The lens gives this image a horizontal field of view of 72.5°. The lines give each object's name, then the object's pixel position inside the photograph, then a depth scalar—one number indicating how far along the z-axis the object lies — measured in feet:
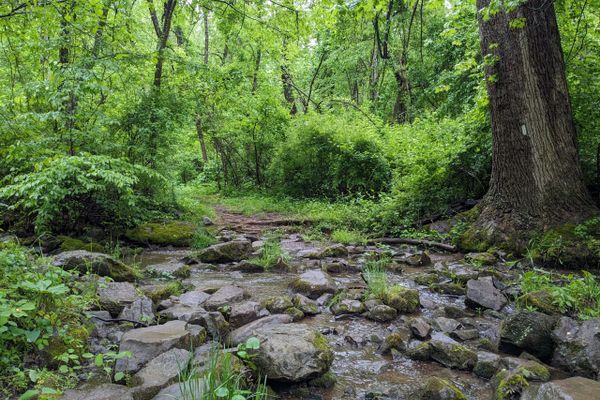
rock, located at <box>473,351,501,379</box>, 10.29
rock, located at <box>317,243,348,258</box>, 24.88
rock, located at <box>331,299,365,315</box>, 14.94
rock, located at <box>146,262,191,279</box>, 20.13
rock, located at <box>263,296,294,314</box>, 14.82
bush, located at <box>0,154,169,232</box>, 20.26
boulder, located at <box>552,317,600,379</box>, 9.71
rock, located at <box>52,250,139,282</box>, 16.35
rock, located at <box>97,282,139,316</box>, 13.35
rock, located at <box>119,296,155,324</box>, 12.75
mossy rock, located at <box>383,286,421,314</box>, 14.93
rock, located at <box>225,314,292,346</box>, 12.01
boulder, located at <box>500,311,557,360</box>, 10.87
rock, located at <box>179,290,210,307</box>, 15.18
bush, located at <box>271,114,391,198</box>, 42.88
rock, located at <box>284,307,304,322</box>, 14.32
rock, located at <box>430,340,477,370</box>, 10.81
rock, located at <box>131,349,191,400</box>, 8.57
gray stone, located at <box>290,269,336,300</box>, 17.04
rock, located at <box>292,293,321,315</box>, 14.97
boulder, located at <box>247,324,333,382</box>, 9.50
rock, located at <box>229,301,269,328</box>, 13.82
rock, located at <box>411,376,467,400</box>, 9.03
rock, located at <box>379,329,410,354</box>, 11.93
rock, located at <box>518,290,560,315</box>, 13.25
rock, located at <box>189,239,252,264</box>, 23.69
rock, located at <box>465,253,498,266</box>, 20.74
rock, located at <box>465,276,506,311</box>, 14.87
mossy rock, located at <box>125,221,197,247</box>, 27.66
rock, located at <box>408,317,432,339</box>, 12.54
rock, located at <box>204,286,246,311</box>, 14.87
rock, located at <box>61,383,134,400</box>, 8.23
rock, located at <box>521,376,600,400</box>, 7.58
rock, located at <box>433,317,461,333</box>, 13.12
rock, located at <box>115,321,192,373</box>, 9.85
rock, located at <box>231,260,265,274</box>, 21.85
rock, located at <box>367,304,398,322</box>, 14.25
